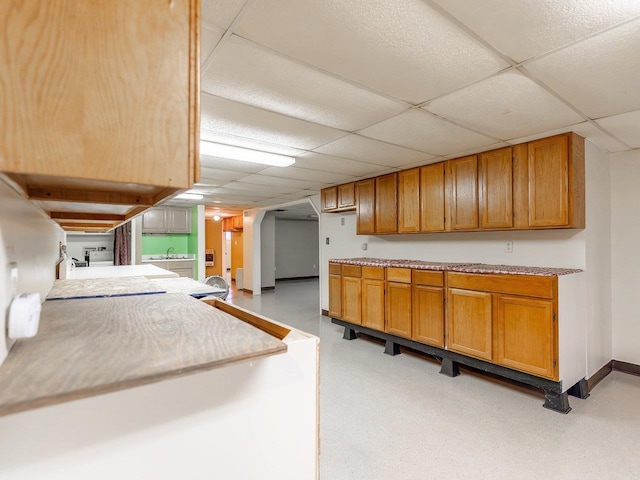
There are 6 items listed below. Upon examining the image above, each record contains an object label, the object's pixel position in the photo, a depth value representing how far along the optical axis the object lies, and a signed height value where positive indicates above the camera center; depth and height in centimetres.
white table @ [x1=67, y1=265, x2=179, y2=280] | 285 -29
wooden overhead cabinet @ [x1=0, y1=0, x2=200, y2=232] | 58 +29
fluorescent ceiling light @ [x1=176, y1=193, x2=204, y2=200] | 590 +84
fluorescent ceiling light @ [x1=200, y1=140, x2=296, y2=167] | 317 +89
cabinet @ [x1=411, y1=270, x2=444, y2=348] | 344 -74
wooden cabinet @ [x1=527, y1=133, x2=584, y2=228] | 278 +49
